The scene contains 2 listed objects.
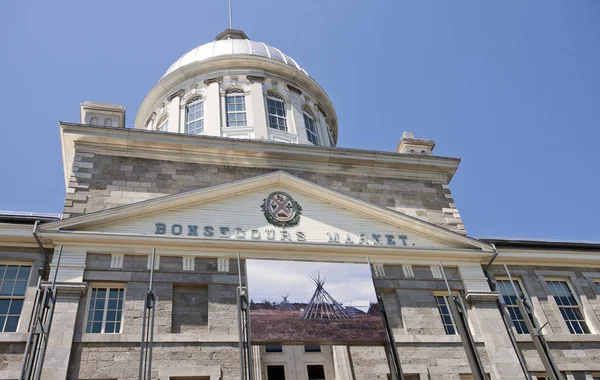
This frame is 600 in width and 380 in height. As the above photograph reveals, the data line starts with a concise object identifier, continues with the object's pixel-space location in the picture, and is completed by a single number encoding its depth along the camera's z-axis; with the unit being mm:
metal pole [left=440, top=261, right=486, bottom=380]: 14750
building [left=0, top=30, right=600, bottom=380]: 14211
